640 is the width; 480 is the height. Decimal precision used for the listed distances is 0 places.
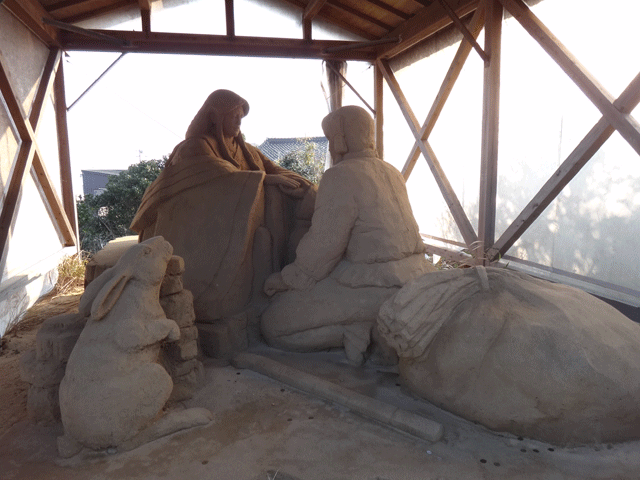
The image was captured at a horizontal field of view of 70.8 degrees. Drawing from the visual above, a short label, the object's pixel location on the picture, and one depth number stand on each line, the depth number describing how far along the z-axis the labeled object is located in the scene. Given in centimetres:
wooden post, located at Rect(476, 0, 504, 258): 528
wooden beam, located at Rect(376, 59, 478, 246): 609
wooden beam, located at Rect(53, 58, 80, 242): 666
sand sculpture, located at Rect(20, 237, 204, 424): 239
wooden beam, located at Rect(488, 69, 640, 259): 397
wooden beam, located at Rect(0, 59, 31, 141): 503
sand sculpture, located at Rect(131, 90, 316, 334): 316
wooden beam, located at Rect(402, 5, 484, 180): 556
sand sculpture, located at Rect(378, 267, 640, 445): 201
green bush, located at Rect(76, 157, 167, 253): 857
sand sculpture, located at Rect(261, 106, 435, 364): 295
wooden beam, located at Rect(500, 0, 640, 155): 398
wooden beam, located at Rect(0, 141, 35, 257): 502
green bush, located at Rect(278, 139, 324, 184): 983
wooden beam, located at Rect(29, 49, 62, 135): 592
